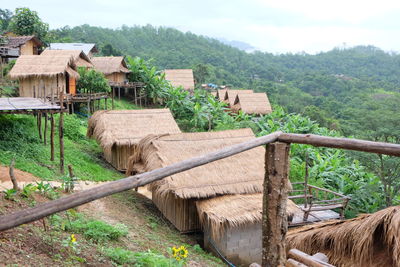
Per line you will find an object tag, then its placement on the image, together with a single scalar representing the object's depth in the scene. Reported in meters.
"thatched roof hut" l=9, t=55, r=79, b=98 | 17.00
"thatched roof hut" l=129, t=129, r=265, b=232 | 8.73
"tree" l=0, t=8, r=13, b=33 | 36.81
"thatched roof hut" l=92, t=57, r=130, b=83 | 24.48
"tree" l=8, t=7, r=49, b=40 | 26.08
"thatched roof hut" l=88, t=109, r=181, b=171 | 13.27
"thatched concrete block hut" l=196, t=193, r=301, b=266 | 7.99
